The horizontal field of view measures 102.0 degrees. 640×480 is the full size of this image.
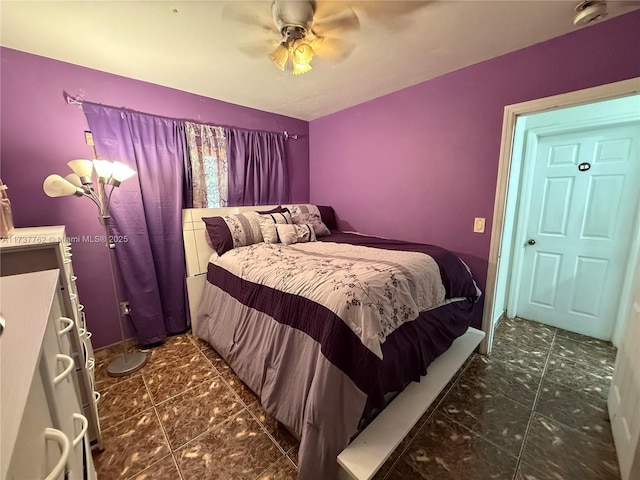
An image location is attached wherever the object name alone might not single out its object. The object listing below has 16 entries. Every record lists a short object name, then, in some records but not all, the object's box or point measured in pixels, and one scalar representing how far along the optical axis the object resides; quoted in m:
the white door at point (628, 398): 1.21
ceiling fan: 1.43
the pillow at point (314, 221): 2.90
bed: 1.21
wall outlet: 2.39
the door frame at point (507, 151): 1.63
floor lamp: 1.70
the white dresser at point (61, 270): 1.12
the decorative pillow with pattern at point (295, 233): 2.59
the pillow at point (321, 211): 3.06
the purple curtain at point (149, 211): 2.26
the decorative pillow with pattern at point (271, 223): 2.60
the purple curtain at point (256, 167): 2.98
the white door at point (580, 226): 2.28
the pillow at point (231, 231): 2.46
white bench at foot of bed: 1.16
